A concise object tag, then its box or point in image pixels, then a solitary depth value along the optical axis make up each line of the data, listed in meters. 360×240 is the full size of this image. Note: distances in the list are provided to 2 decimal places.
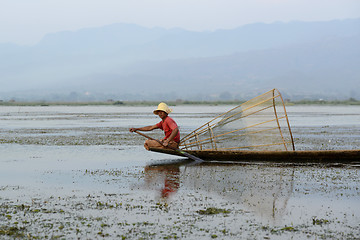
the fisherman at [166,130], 16.86
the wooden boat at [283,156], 16.75
